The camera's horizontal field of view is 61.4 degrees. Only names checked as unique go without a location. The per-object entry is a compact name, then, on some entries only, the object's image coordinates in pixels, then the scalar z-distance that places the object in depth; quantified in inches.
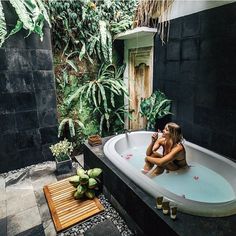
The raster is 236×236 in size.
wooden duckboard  74.8
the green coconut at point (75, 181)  86.7
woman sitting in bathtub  81.3
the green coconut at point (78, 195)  84.9
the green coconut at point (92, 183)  85.4
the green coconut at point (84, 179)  85.6
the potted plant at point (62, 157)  108.0
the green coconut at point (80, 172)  87.7
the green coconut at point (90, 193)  85.6
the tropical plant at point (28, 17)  86.6
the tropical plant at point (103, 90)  122.7
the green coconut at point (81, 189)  84.9
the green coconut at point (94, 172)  87.3
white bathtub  55.6
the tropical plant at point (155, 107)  113.7
